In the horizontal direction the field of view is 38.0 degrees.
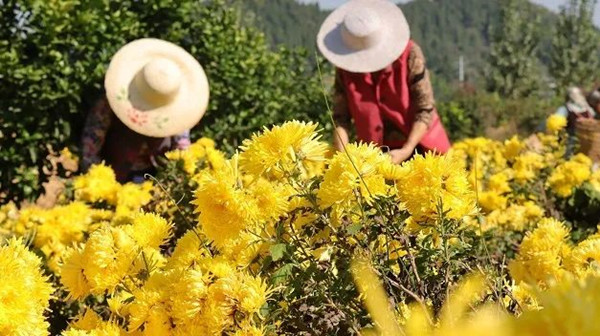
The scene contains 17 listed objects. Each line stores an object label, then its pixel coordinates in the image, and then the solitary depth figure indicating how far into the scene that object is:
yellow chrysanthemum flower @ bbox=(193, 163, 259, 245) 1.27
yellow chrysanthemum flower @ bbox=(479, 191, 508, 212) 3.18
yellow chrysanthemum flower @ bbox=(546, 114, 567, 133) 4.68
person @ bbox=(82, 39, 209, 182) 4.16
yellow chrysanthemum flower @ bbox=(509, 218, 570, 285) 1.66
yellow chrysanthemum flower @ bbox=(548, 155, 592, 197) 3.43
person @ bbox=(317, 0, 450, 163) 3.67
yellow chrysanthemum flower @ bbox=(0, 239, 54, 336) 1.17
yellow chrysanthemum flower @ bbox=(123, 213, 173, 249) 1.43
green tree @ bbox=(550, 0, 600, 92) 40.22
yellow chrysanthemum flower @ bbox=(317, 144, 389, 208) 1.30
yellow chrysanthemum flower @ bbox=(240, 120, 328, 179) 1.29
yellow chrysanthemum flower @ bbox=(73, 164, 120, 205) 3.11
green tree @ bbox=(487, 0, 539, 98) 42.12
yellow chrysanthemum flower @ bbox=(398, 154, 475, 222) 1.33
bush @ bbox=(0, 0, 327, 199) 4.48
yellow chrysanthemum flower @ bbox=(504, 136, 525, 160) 4.43
